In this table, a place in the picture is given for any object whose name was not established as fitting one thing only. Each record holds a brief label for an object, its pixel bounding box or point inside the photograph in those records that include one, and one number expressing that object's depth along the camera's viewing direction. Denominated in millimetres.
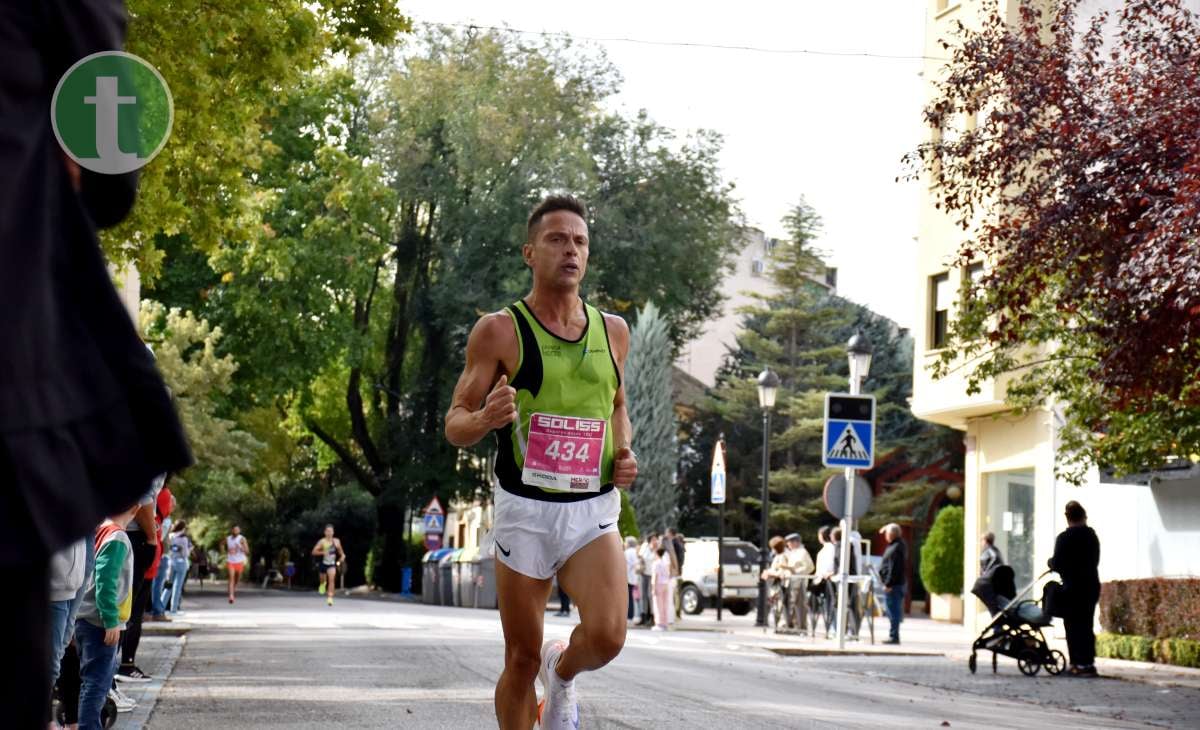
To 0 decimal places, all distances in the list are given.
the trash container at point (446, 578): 48406
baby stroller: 19688
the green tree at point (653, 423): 57344
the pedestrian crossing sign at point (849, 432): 23484
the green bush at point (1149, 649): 22656
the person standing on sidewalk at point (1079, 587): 20094
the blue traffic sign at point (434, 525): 51594
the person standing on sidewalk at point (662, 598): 33031
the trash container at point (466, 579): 46406
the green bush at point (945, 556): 46062
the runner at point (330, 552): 41125
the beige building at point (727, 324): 93312
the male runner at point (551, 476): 6625
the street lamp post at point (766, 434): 33594
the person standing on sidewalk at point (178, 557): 28770
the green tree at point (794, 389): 66750
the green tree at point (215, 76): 16906
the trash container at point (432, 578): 49875
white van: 47000
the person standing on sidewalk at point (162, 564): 13594
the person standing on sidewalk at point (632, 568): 34156
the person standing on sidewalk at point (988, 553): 26636
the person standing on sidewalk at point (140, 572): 10602
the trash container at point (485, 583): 45012
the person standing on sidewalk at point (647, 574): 34312
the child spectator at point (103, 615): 8086
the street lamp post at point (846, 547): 24397
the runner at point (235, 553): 44875
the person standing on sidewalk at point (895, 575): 27906
